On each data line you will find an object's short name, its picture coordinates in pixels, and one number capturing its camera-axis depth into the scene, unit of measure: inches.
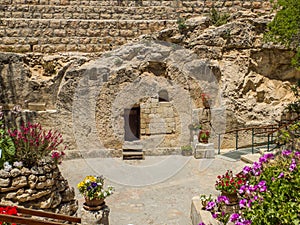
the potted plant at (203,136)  378.3
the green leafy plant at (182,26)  432.1
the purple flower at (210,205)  179.2
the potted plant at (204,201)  200.9
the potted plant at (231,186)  187.5
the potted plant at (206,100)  409.4
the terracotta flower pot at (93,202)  186.9
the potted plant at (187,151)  384.8
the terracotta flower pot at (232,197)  188.5
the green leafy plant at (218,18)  441.3
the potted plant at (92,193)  186.2
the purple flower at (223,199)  170.4
